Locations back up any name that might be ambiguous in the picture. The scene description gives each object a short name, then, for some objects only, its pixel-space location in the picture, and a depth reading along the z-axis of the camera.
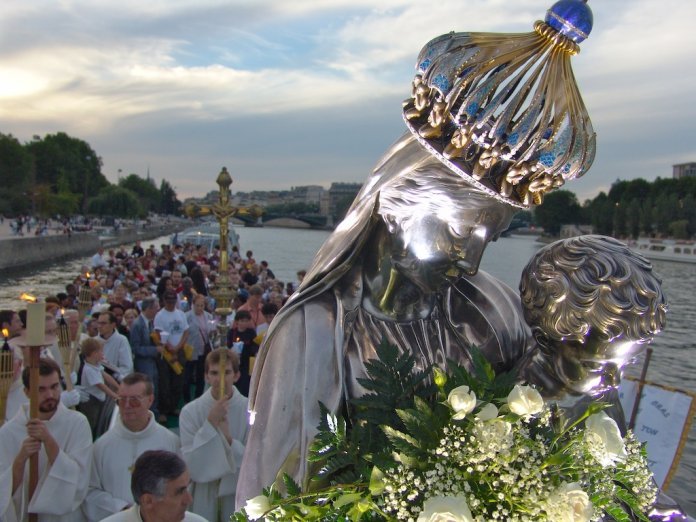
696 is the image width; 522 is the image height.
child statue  1.84
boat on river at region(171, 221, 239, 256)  33.90
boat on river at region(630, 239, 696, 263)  65.17
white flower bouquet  1.58
